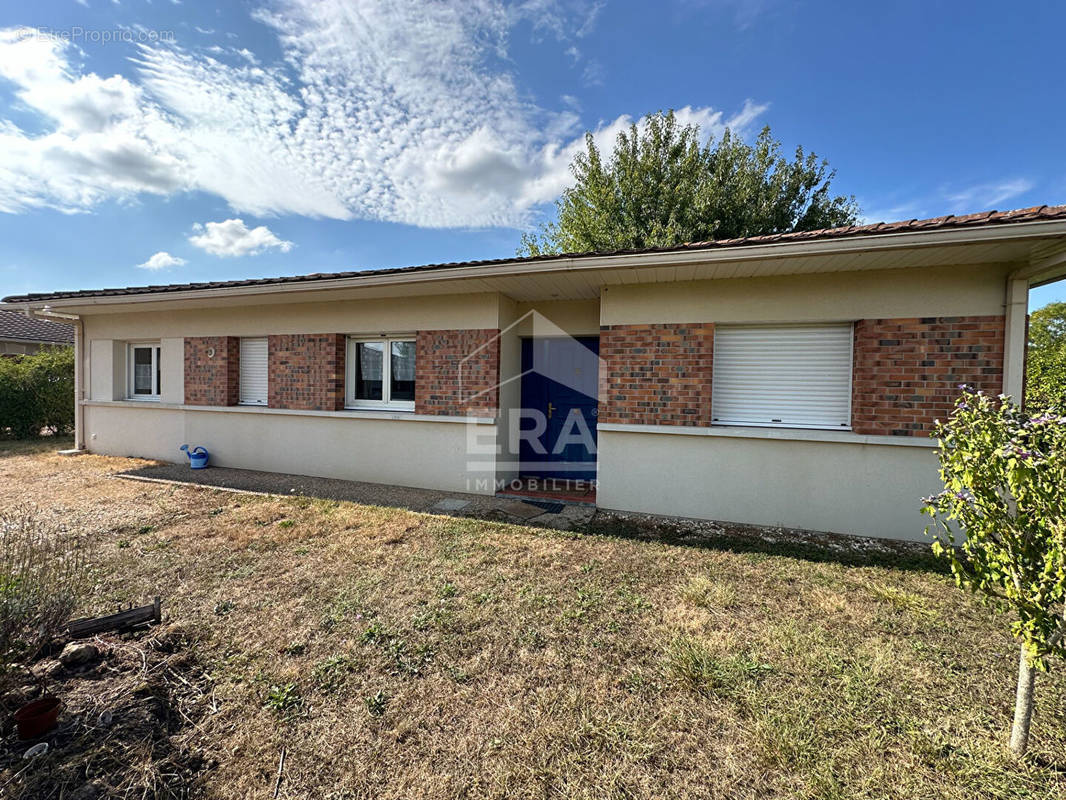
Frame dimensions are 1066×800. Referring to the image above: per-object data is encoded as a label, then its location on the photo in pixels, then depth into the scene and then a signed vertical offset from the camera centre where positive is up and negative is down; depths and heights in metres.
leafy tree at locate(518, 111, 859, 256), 12.93 +6.56
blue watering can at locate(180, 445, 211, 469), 7.59 -1.47
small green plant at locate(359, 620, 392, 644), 2.72 -1.69
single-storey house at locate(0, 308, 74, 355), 15.34 +1.59
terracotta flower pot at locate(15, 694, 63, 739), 1.81 -1.52
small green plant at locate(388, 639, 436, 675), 2.46 -1.69
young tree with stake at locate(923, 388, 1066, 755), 1.65 -0.52
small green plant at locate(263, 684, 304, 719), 2.11 -1.68
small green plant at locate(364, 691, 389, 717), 2.12 -1.68
